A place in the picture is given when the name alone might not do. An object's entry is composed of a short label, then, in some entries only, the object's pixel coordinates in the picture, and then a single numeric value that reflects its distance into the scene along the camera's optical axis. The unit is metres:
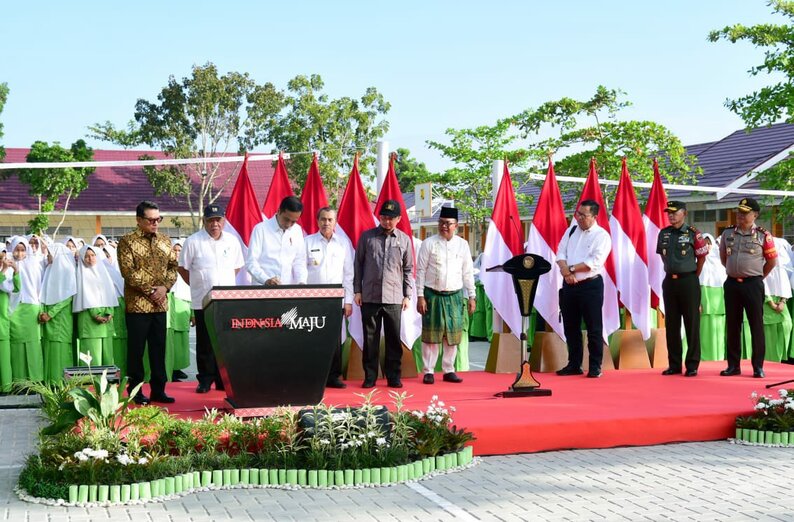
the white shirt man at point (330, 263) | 9.30
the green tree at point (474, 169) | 27.90
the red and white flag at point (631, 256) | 11.19
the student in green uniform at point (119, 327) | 10.05
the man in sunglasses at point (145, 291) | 8.24
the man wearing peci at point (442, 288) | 9.52
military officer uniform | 9.91
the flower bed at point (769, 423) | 7.20
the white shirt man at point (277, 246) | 8.62
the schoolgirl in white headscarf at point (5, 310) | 9.69
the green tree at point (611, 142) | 22.83
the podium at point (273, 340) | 6.91
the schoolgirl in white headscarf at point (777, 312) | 11.88
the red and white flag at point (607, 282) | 11.02
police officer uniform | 9.73
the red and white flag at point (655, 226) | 11.45
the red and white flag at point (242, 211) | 10.64
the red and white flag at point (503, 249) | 10.83
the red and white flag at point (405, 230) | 10.21
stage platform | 6.97
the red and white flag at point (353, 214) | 10.43
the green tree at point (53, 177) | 30.53
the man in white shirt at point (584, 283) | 10.02
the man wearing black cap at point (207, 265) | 8.76
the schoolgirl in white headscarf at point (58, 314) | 9.71
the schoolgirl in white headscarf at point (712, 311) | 12.03
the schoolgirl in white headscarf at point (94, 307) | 9.70
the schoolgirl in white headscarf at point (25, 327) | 9.82
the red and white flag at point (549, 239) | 10.82
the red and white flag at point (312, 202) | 10.45
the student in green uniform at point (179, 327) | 10.88
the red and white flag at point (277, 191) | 10.59
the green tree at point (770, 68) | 15.52
